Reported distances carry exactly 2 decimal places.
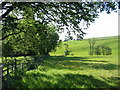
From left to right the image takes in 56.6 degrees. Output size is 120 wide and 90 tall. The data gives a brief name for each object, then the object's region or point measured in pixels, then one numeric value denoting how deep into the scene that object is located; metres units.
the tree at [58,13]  9.82
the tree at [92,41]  115.51
